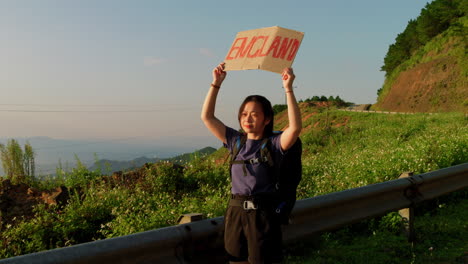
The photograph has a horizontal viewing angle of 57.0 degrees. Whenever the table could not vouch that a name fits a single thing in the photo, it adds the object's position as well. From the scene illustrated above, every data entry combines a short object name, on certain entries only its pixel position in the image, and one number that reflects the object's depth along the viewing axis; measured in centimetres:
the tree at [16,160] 1004
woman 306
